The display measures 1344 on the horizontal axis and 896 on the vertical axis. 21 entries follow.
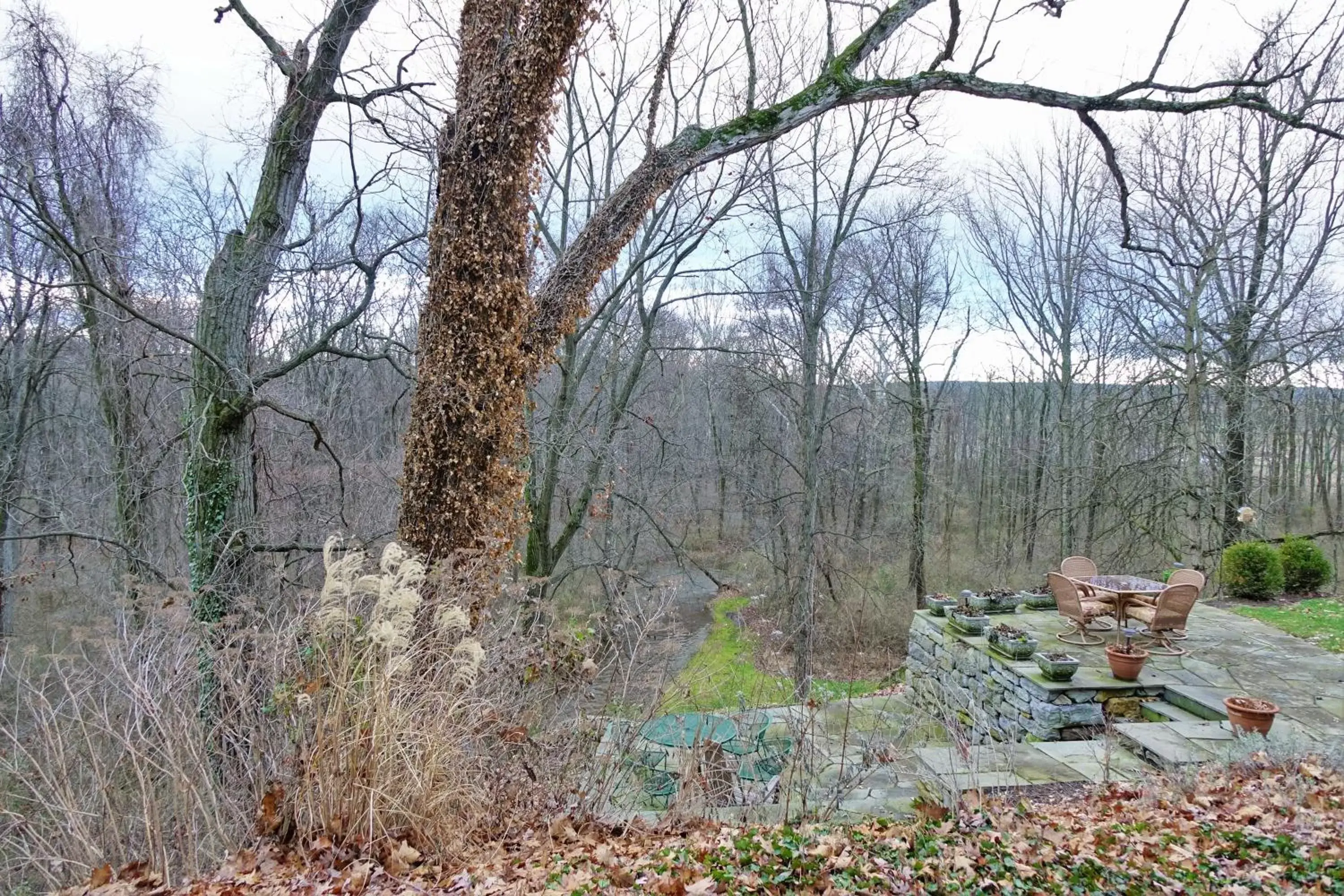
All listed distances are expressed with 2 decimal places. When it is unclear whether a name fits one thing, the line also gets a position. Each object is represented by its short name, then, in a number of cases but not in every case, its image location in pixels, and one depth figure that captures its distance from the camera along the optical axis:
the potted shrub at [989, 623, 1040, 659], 7.54
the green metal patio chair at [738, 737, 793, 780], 4.09
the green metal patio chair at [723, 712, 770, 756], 4.09
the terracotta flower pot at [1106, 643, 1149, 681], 6.68
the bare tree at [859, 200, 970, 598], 15.85
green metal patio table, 3.87
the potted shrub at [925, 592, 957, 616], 9.79
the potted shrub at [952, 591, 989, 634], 8.68
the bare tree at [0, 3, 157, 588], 7.59
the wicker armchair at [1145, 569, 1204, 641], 8.02
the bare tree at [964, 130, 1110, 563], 17.14
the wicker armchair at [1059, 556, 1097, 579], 9.02
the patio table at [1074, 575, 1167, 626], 7.42
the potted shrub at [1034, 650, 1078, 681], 6.71
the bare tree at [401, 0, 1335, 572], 4.60
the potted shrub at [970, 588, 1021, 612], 9.51
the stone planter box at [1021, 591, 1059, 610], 9.93
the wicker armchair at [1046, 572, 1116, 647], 7.57
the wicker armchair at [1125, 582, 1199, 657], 7.21
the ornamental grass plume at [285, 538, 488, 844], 2.64
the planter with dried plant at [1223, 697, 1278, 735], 5.29
